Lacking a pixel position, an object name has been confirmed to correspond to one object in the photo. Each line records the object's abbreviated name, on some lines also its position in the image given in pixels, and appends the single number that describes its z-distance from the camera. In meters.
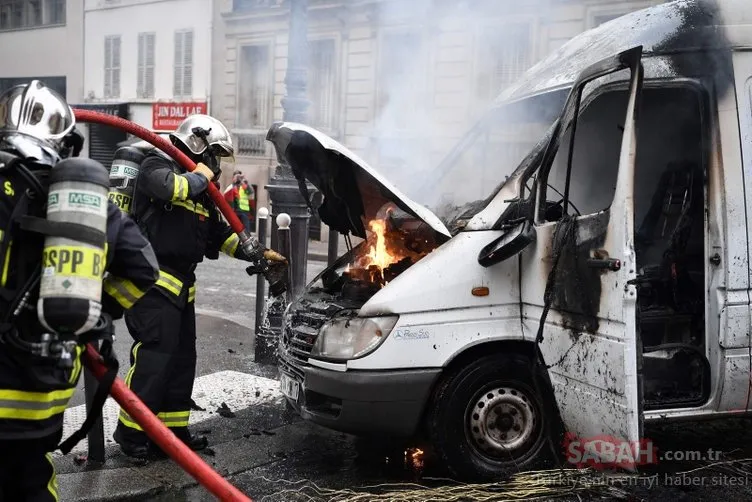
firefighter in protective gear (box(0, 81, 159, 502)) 2.47
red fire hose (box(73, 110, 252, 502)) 2.42
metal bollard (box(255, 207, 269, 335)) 6.98
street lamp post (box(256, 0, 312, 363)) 6.64
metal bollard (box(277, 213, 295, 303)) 6.10
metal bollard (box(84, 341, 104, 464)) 4.11
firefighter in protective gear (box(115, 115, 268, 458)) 4.32
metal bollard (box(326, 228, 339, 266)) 7.36
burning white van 3.68
